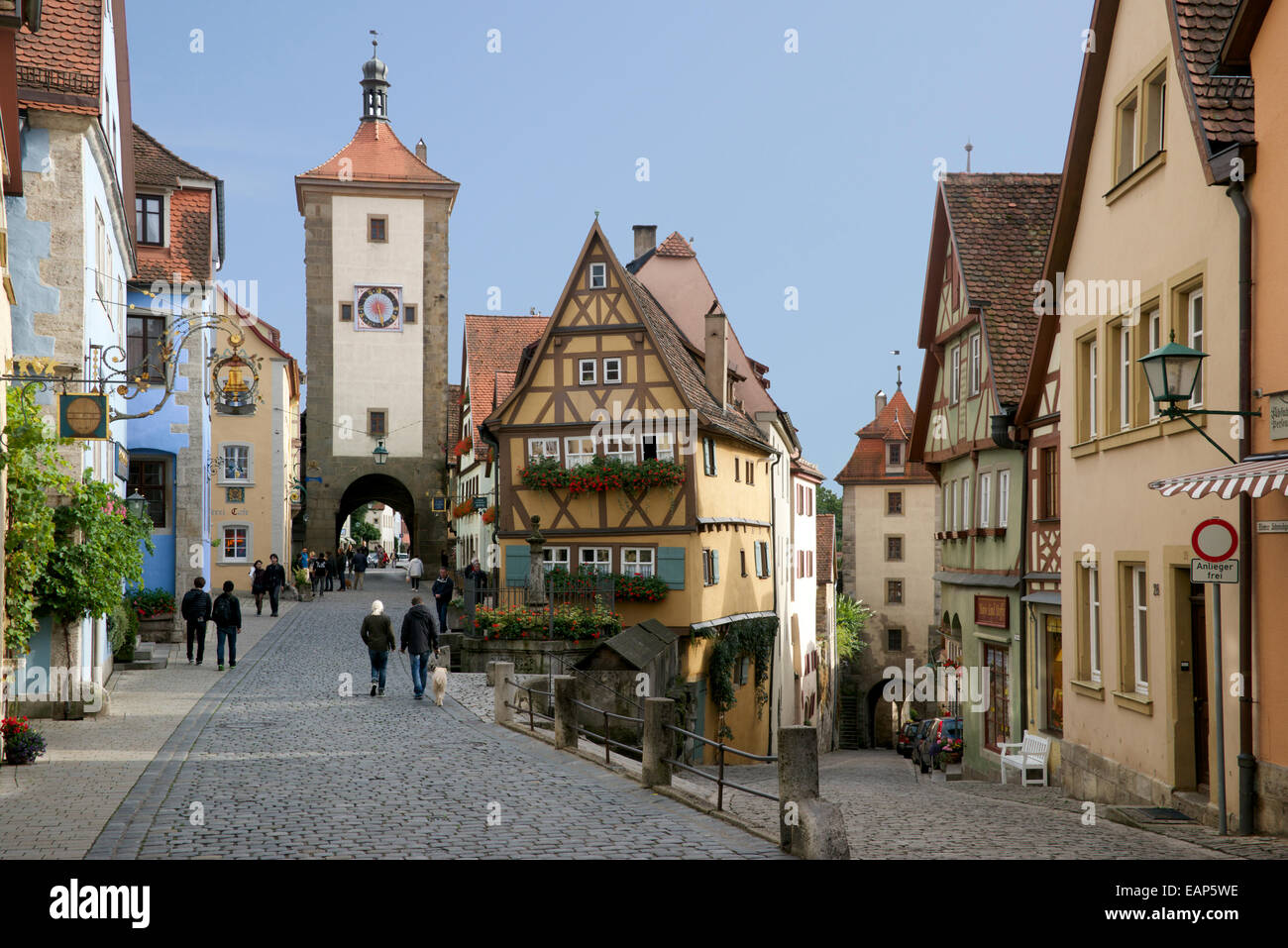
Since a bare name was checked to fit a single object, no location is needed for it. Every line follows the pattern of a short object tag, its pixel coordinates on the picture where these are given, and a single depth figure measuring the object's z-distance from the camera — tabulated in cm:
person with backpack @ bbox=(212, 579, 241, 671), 2425
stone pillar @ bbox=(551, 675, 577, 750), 1496
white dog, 1944
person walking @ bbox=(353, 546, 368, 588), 5269
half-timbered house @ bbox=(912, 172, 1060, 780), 2145
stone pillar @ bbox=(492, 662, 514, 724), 1742
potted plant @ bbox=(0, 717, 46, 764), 1319
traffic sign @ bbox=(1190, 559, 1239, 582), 1060
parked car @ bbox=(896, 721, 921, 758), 2892
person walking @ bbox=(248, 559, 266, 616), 3800
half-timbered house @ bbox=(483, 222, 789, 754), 2953
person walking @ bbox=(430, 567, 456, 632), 3412
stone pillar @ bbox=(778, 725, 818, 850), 918
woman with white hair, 2041
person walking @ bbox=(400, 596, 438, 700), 2034
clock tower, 5559
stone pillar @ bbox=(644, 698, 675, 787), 1191
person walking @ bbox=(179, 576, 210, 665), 2516
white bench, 1886
